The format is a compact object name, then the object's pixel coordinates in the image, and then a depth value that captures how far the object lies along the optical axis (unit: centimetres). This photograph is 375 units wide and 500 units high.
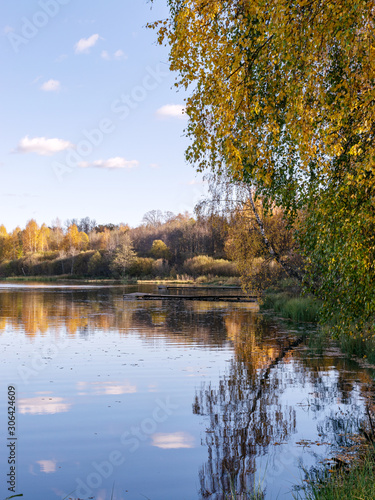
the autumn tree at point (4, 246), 11369
